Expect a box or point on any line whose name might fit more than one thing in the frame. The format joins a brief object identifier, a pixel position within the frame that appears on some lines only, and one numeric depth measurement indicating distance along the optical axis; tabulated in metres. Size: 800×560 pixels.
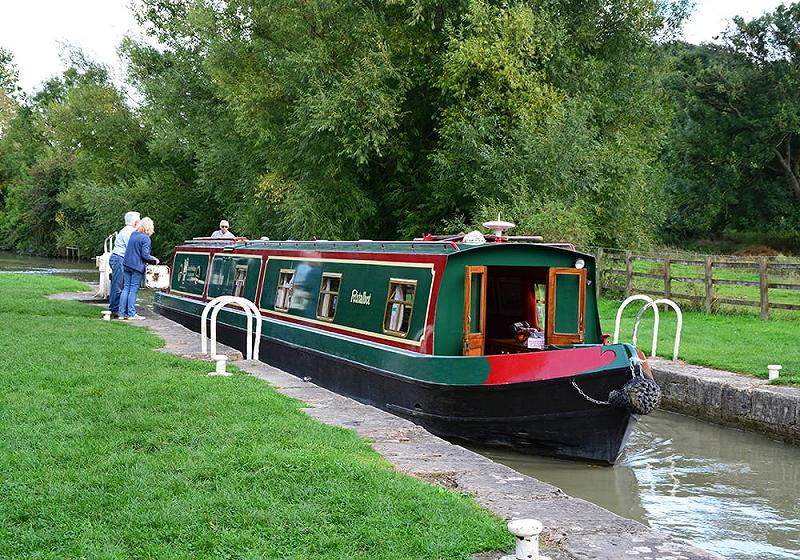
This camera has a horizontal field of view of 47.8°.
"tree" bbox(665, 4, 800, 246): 36.25
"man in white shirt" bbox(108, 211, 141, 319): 12.94
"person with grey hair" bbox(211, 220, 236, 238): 15.59
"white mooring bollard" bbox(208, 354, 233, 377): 8.24
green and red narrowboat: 7.80
